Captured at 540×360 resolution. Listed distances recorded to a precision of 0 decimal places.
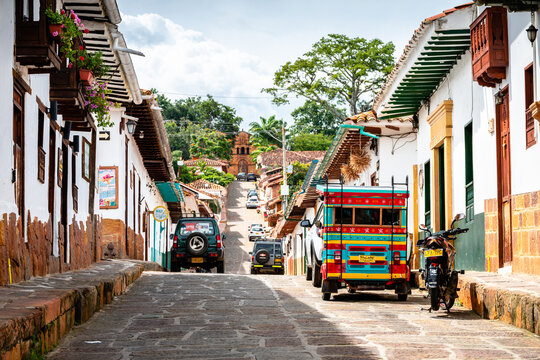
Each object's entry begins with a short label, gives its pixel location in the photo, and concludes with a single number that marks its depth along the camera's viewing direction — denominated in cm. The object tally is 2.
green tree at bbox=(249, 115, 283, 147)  10681
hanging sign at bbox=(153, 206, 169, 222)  3228
